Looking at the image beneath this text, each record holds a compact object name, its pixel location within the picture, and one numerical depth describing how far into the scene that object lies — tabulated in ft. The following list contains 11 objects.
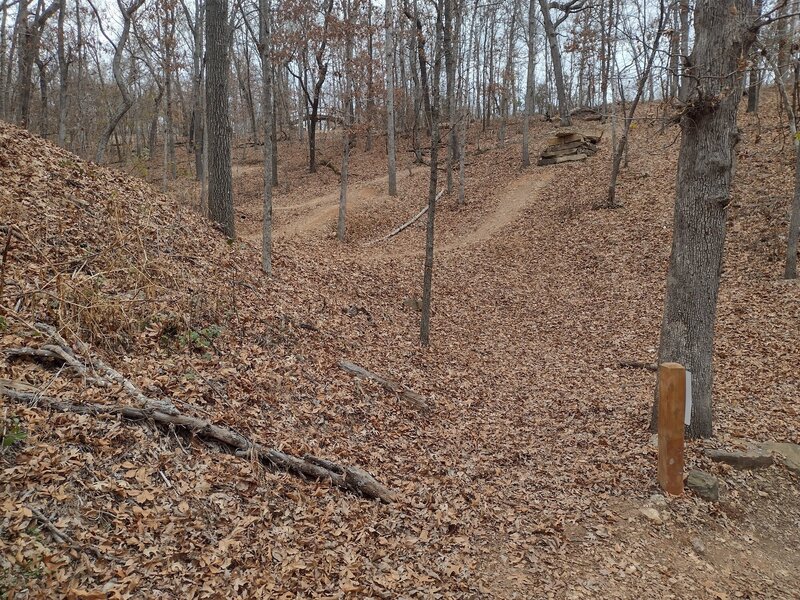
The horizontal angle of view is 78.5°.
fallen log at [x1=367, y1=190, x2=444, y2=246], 57.97
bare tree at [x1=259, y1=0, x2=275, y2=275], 27.89
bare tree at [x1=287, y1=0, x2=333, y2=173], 65.55
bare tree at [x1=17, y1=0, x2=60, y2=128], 45.72
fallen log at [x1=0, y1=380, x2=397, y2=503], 13.51
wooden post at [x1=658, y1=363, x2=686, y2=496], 15.43
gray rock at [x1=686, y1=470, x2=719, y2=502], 15.65
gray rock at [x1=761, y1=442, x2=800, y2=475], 17.28
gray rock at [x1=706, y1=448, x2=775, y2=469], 17.03
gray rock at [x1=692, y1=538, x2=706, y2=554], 13.91
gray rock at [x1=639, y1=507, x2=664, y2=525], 14.85
